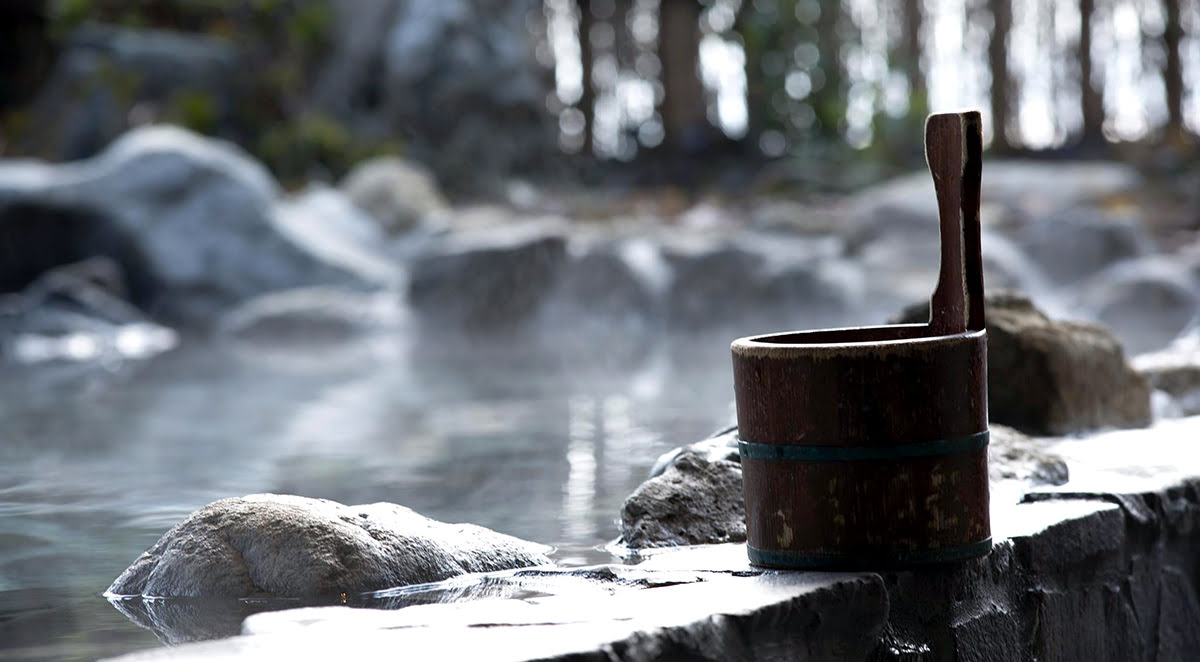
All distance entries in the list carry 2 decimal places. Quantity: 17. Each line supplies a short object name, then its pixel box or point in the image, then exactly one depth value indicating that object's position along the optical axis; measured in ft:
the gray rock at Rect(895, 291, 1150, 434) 11.19
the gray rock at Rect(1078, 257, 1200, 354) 29.94
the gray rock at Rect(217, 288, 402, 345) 35.35
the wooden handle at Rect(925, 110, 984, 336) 7.41
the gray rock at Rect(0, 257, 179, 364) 33.24
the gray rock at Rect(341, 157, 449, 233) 46.42
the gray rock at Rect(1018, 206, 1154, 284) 35.29
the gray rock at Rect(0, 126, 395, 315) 39.60
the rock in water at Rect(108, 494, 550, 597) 7.86
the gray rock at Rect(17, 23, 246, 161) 54.44
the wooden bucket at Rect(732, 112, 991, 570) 6.68
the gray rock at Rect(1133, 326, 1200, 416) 13.39
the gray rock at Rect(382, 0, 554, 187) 55.83
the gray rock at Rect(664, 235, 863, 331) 33.24
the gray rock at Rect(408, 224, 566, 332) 35.70
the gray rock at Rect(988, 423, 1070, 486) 9.27
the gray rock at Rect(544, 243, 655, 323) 35.50
